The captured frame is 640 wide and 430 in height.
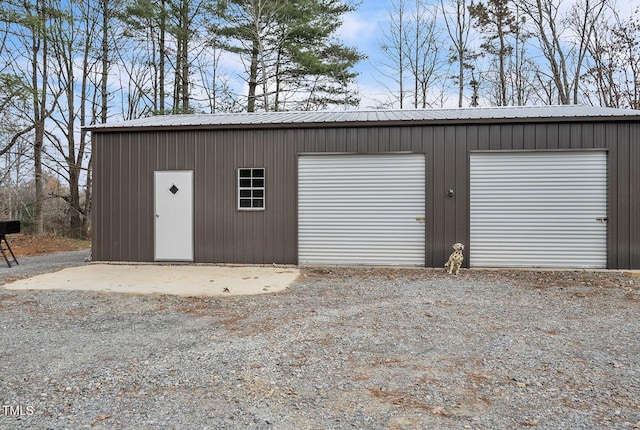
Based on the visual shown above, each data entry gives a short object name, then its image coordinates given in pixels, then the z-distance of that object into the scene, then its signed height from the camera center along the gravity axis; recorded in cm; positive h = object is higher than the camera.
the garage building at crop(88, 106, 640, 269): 715 +57
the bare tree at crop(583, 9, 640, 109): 1482 +561
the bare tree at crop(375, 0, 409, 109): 1730 +718
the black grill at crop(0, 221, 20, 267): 776 -11
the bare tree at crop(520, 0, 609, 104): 1568 +694
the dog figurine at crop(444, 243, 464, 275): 690 -66
